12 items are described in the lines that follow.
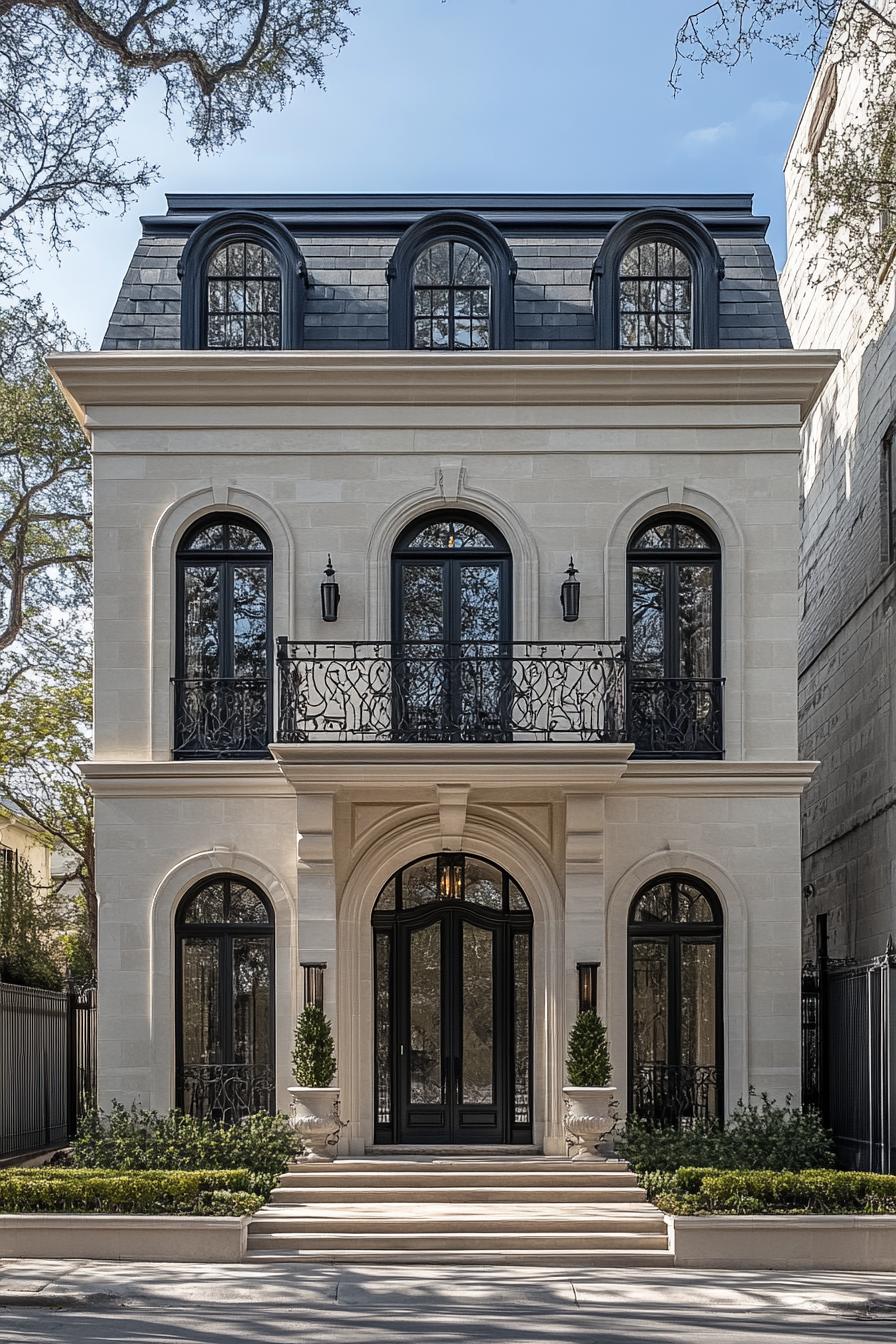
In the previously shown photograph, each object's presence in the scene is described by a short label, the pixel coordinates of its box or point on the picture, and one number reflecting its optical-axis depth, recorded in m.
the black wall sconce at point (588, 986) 15.78
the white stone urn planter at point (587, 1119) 15.31
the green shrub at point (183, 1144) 14.82
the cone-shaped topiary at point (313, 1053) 15.45
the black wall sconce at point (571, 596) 16.66
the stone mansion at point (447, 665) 16.41
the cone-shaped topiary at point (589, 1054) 15.38
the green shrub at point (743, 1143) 14.83
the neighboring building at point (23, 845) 28.48
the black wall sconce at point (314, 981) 15.91
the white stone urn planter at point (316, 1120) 15.41
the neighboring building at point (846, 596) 17.84
